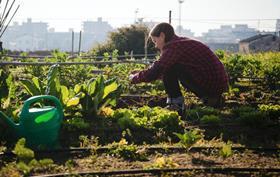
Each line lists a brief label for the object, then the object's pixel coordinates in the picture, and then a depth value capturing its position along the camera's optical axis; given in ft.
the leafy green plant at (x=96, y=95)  15.15
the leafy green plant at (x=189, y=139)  11.64
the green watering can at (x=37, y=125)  12.17
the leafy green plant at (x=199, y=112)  16.52
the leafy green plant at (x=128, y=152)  11.60
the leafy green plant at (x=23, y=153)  9.85
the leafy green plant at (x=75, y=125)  13.93
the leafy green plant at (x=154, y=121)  14.28
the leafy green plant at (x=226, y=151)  11.17
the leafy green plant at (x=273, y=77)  27.04
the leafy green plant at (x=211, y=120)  15.17
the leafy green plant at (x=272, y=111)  15.53
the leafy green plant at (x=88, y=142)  12.48
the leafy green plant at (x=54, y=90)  14.47
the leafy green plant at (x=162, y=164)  10.37
